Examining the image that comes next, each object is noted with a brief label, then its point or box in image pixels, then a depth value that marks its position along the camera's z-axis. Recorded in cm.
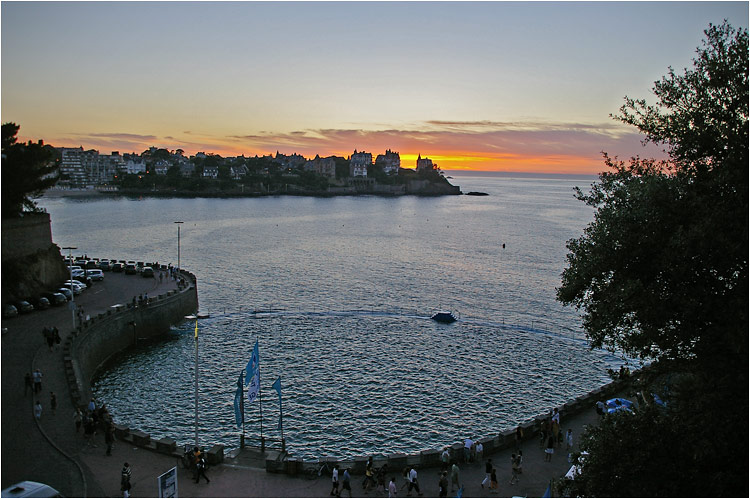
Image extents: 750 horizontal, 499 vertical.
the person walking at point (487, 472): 1808
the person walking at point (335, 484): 1747
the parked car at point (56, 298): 3809
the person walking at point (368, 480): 1809
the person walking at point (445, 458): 1925
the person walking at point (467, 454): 1998
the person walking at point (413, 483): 1780
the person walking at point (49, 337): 2912
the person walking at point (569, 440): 2120
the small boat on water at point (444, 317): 4575
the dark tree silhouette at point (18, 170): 3716
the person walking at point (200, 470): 1781
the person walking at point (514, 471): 1872
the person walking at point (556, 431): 2103
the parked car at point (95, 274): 4784
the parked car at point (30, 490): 1484
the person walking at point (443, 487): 1759
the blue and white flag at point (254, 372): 2142
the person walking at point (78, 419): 2112
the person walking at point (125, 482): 1688
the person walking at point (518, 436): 2128
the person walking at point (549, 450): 2030
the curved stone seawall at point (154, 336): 1922
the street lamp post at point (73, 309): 3269
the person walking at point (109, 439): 1964
